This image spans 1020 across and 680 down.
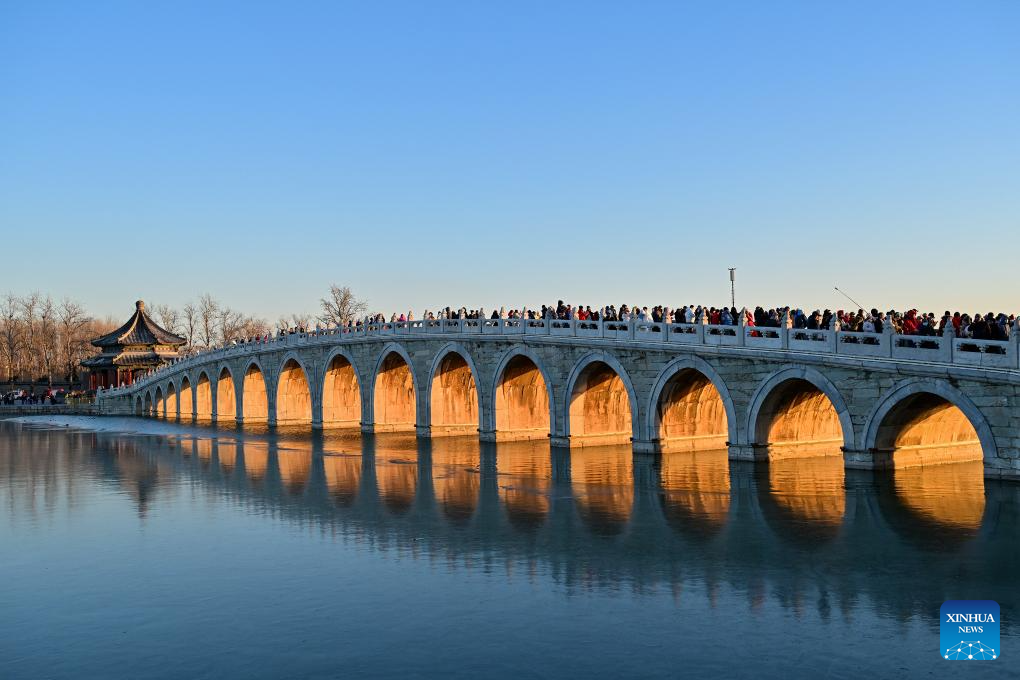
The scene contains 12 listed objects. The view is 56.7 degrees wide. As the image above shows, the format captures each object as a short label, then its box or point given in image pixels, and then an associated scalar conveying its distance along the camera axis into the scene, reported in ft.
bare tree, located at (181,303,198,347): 368.27
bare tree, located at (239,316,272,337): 383.43
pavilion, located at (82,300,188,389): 277.03
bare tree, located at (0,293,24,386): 337.31
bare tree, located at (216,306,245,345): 369.50
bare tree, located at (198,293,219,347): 366.63
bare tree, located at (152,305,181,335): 385.19
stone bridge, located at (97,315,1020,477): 66.90
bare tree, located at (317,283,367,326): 290.76
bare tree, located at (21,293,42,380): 342.85
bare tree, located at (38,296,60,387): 341.00
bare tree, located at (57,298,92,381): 344.69
